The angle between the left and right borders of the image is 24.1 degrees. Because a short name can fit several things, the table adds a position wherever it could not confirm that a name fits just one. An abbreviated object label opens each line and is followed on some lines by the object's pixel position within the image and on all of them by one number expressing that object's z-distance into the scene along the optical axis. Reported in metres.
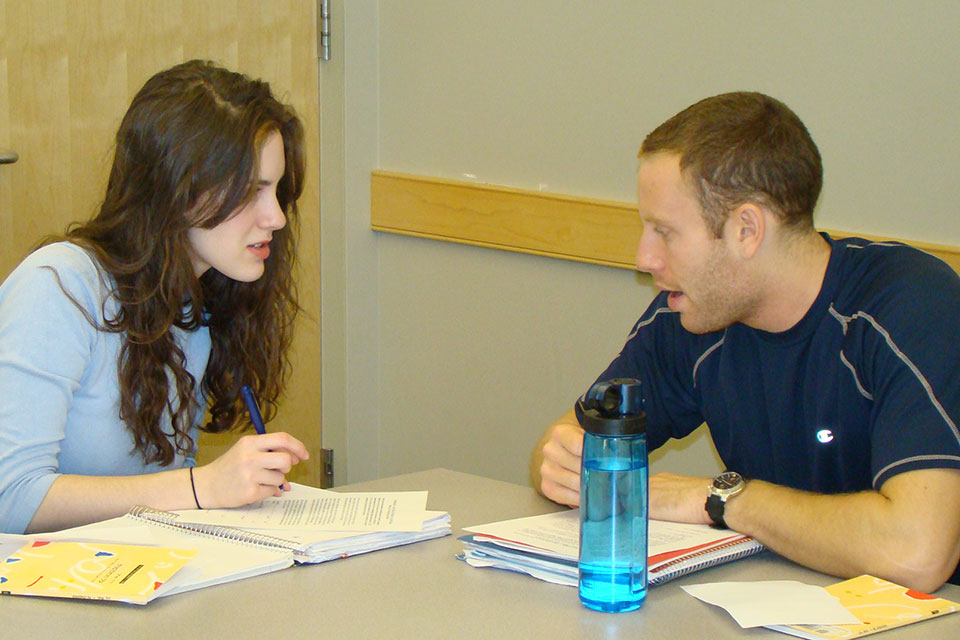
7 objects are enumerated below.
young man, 3.00
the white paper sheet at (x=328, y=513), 2.98
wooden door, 4.17
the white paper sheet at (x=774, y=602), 2.72
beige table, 2.69
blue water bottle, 2.74
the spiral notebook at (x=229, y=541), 2.84
